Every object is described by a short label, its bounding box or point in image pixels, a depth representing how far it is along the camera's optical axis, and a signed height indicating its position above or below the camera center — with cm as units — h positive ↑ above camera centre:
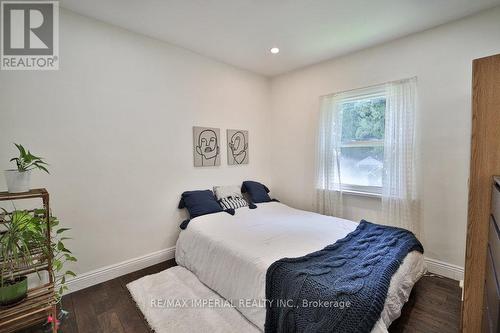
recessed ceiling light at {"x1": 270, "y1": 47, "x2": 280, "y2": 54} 285 +139
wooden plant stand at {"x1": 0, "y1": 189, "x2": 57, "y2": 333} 139 -87
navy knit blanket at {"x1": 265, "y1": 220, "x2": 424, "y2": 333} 126 -74
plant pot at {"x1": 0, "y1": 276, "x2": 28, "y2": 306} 138 -79
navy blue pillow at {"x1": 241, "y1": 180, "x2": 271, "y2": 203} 339 -42
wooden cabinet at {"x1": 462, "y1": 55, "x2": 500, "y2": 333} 121 -9
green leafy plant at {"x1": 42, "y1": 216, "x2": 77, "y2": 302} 205 -86
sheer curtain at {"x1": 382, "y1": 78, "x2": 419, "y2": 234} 249 +6
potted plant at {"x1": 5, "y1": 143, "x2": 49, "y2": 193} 151 -9
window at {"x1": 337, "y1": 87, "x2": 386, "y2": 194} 281 +28
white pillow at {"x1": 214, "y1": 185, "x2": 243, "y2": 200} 312 -40
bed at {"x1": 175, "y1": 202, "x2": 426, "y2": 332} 165 -74
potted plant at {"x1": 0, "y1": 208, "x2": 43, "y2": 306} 134 -52
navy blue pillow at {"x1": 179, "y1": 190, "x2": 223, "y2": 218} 275 -50
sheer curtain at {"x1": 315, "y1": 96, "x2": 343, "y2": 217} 308 +6
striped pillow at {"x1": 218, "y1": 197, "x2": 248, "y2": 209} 304 -53
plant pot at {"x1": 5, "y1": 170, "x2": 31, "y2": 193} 151 -12
